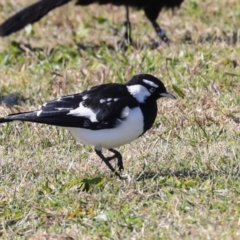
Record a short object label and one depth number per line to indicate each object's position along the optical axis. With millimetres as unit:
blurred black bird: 17219
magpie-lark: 9625
